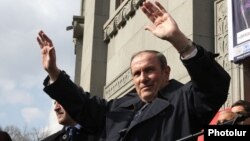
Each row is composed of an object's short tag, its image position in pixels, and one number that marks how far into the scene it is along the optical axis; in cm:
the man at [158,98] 291
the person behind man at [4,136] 447
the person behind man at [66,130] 422
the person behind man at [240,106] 400
